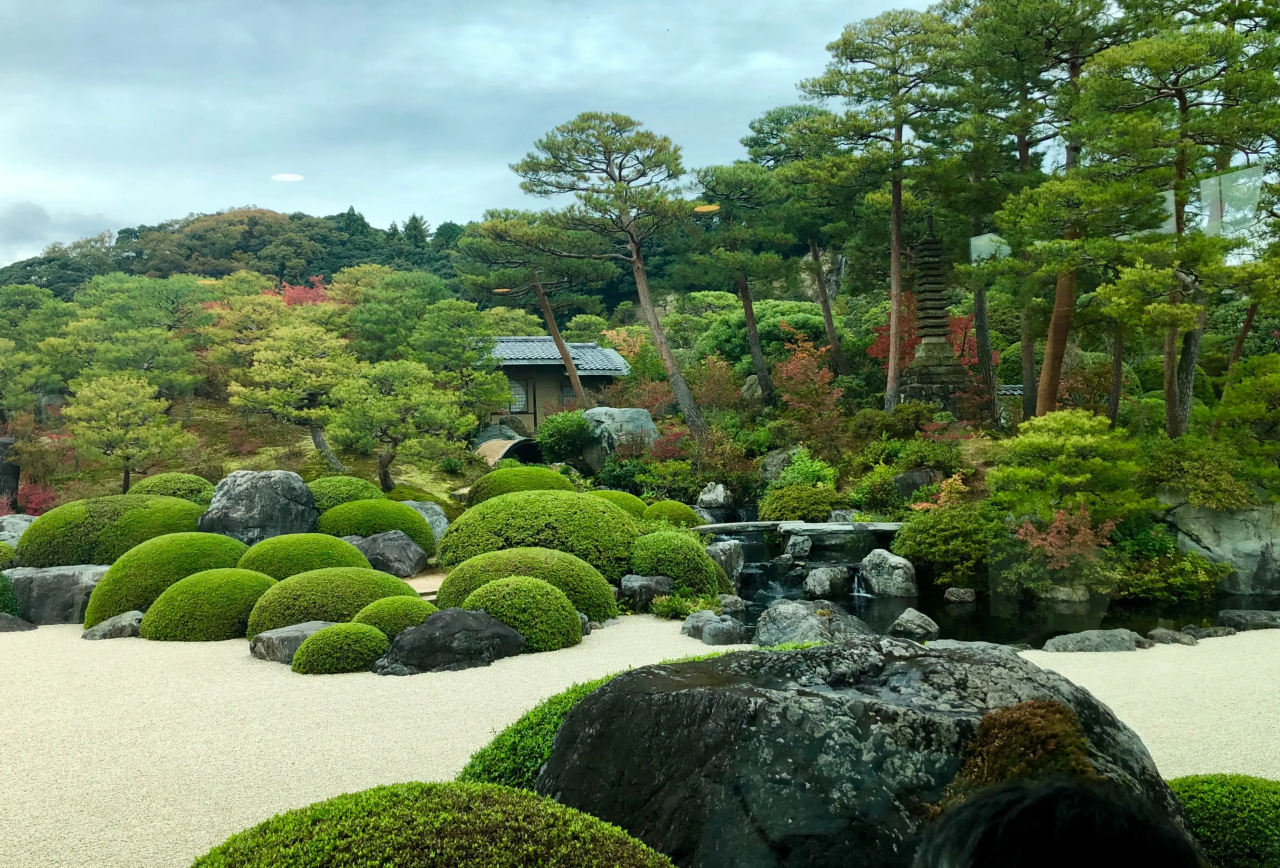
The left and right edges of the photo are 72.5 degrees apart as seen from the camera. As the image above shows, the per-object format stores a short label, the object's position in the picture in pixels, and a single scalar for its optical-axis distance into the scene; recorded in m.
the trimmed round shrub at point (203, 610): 8.34
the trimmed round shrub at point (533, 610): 7.49
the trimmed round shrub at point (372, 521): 12.34
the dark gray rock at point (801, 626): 7.95
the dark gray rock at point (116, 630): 8.68
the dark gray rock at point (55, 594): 9.91
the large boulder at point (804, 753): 2.49
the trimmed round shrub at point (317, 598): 7.93
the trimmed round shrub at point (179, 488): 13.52
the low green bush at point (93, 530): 11.11
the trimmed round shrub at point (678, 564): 10.27
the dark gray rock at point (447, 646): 6.80
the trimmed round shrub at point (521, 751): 3.81
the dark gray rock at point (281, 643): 7.29
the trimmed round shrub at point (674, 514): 14.24
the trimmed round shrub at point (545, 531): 10.06
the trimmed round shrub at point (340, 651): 6.85
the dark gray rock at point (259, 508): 11.92
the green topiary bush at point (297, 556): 9.48
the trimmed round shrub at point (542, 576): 8.42
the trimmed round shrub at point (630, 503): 13.80
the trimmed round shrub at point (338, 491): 13.09
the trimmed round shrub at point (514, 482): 14.33
